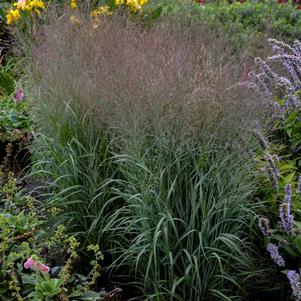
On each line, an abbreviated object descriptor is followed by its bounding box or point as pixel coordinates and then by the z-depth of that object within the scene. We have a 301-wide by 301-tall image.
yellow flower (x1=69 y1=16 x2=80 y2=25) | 4.91
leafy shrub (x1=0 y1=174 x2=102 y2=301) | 3.03
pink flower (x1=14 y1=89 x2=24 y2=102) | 6.14
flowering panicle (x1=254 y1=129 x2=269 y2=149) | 3.50
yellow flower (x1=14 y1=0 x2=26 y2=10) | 7.04
